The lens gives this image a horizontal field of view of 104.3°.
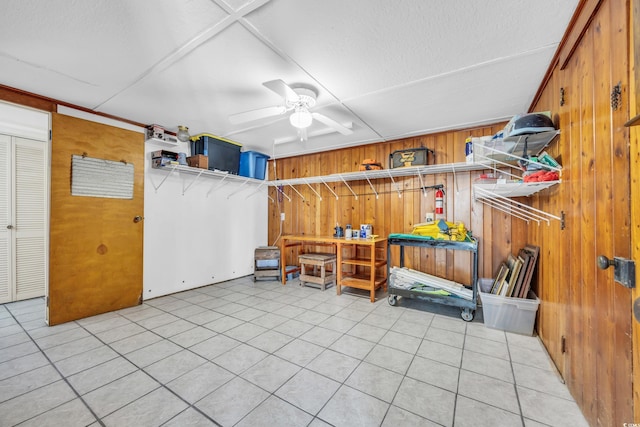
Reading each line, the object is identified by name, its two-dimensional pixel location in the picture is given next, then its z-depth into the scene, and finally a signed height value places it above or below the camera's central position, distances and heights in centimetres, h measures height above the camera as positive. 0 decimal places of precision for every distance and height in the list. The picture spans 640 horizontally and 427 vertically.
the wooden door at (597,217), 105 +1
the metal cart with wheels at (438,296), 267 -73
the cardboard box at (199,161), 346 +78
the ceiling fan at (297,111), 221 +95
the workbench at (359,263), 335 -66
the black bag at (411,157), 319 +80
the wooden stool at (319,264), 382 -77
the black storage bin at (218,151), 362 +100
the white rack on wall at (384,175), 305 +62
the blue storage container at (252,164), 427 +93
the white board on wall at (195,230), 337 -22
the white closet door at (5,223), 322 -10
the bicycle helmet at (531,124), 170 +66
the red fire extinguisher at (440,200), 331 +24
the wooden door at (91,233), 256 -20
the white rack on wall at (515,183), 184 +27
